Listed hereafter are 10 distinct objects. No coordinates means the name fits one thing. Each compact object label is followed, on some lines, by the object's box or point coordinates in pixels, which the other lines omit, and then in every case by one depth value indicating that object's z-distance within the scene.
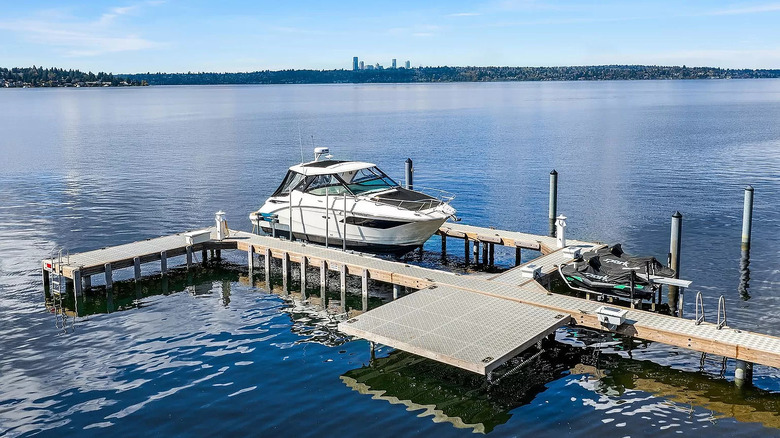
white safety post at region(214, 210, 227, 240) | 25.00
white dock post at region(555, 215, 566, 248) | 22.89
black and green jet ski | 18.59
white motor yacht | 23.59
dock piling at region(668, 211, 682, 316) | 21.55
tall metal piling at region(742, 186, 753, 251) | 25.52
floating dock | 14.66
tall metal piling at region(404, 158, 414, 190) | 32.47
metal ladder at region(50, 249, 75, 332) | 20.31
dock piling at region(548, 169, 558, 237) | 30.20
